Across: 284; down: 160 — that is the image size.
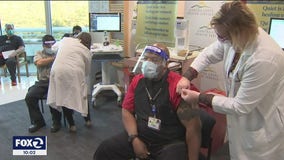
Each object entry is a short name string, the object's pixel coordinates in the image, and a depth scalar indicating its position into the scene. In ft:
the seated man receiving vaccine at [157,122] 5.71
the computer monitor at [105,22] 12.82
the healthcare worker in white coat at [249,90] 4.07
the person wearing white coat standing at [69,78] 8.96
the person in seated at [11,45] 15.28
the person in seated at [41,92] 9.79
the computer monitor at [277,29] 8.89
